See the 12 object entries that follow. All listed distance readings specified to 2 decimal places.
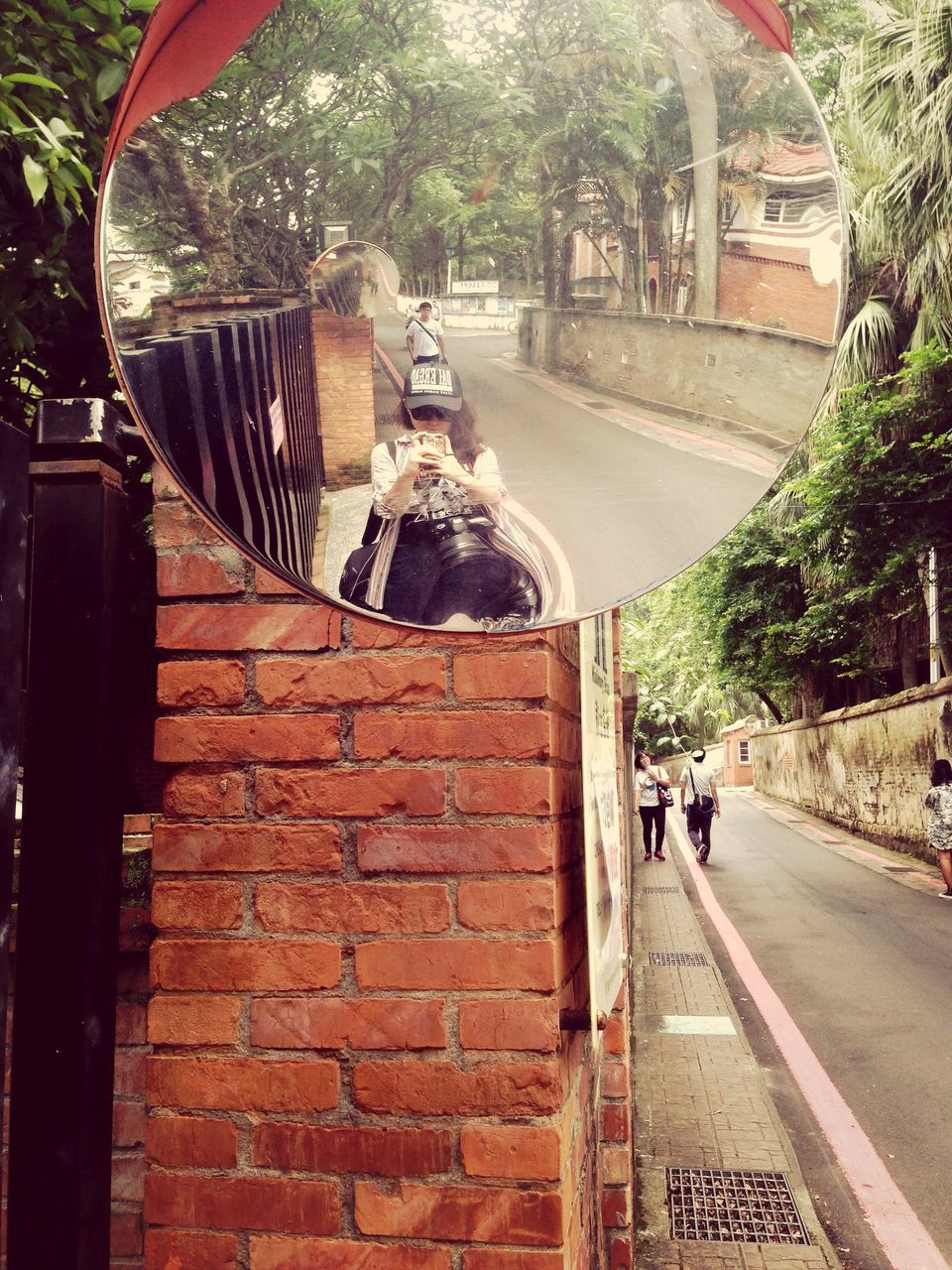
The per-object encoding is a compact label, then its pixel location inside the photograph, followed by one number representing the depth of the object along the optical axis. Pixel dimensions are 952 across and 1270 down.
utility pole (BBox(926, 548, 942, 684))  14.35
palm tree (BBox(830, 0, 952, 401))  2.63
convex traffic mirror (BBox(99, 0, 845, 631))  0.97
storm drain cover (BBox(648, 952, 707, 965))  9.51
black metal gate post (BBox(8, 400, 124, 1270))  1.26
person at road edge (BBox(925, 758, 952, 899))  12.21
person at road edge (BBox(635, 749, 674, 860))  17.22
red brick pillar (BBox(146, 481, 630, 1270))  1.67
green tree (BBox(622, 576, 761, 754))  24.77
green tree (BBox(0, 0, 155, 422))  2.26
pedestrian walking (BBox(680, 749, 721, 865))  17.59
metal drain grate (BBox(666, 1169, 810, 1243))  4.23
